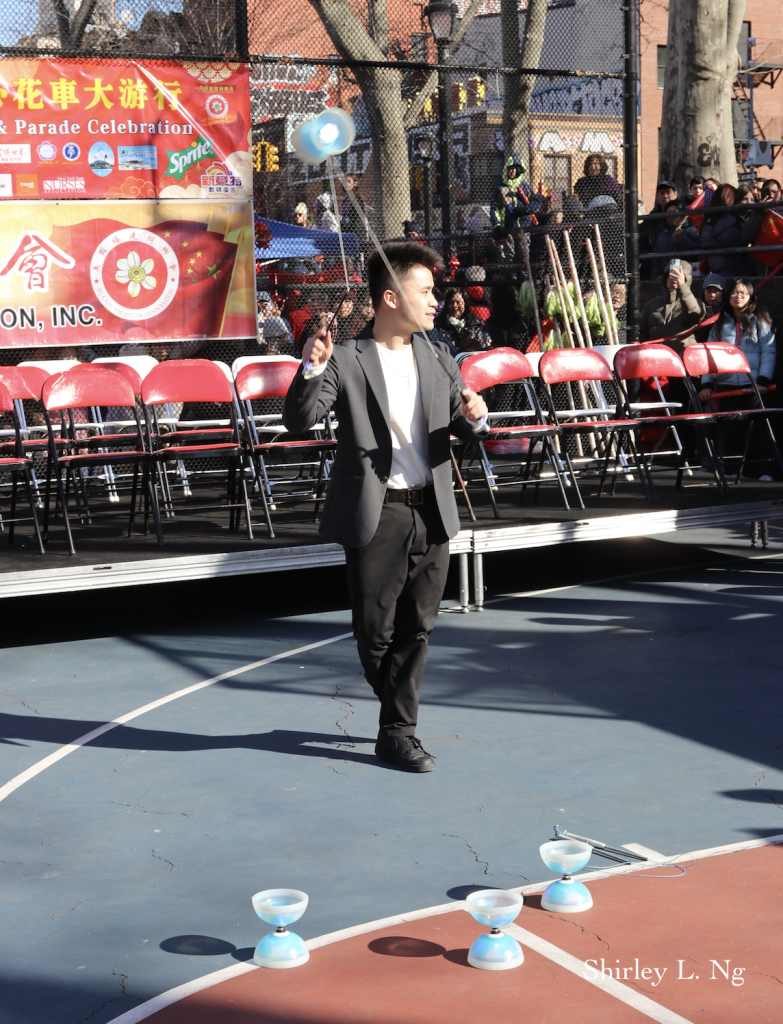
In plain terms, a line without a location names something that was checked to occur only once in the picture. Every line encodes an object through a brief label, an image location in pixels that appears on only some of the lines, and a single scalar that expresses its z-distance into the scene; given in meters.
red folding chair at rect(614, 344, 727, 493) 9.27
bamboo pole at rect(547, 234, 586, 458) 11.63
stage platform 6.94
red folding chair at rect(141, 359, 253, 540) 8.11
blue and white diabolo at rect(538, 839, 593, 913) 3.58
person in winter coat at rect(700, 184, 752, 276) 12.77
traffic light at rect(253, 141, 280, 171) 10.27
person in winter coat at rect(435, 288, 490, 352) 11.66
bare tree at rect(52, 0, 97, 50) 9.32
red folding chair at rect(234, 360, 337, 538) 7.96
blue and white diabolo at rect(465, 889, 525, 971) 3.26
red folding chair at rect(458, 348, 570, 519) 8.53
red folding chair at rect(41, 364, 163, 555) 7.44
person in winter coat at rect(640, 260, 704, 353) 11.46
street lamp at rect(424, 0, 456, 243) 10.83
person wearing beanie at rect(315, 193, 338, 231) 10.90
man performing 4.71
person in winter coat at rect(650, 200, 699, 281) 13.37
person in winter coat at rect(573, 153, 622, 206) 11.77
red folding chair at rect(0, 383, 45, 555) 7.21
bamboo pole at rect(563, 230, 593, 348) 11.53
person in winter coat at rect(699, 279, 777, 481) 10.56
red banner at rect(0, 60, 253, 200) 9.24
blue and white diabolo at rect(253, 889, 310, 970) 3.29
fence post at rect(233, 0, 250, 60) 9.48
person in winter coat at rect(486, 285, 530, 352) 11.98
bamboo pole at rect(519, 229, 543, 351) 11.67
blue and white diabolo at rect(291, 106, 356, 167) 5.45
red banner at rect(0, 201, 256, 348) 9.47
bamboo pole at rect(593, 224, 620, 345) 11.64
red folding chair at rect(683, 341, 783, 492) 9.59
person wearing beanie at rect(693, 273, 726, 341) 11.16
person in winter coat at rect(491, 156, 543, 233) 11.69
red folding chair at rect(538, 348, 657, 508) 8.66
